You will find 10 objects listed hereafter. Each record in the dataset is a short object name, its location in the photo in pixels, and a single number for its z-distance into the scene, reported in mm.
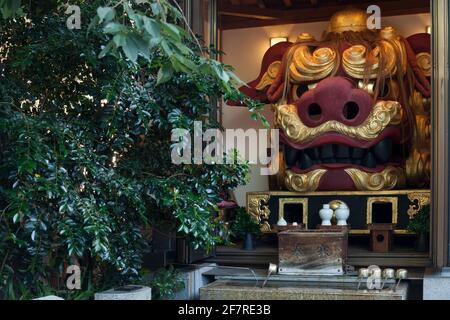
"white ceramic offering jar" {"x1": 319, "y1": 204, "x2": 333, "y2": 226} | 5555
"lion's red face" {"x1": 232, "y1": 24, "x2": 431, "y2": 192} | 5953
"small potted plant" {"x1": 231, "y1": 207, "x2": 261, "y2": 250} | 5746
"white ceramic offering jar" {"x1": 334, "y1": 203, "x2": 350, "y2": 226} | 5605
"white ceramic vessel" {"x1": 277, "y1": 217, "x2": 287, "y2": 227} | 5527
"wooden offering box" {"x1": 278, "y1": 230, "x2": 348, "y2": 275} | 4844
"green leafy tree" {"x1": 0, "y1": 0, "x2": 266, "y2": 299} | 3754
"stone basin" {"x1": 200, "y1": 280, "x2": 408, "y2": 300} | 4355
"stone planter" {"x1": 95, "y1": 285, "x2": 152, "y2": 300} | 3938
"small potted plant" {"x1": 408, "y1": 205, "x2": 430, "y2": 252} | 5324
